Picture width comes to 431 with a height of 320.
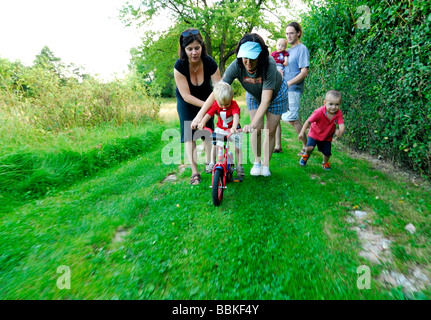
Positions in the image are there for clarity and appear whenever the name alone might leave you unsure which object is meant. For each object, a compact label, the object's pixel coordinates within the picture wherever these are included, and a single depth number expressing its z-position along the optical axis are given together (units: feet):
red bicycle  8.91
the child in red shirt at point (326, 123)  12.00
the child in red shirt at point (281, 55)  15.34
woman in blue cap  9.13
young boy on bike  9.43
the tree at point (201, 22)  50.39
